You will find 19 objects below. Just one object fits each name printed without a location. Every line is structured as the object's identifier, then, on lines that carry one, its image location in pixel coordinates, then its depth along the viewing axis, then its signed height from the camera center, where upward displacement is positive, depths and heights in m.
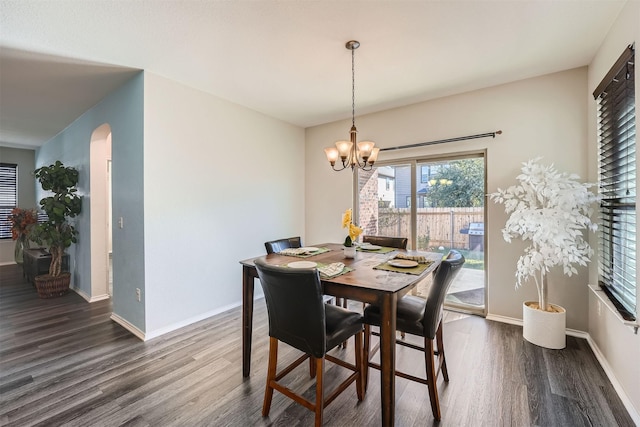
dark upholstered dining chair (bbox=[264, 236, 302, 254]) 2.76 -0.35
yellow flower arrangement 2.33 -0.16
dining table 1.53 -0.46
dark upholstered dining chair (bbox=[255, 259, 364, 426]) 1.52 -0.69
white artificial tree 2.38 -0.07
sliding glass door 3.41 +0.02
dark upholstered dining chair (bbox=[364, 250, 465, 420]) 1.72 -0.70
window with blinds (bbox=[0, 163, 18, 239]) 5.98 +0.40
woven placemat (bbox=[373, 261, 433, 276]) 1.88 -0.40
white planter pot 2.54 -1.08
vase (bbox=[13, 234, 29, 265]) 4.69 -0.54
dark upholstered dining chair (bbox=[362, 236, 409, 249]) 2.92 -0.33
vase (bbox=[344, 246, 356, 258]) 2.37 -0.34
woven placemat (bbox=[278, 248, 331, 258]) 2.44 -0.38
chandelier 2.40 +0.54
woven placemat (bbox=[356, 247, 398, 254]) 2.65 -0.38
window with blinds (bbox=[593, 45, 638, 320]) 1.87 +0.21
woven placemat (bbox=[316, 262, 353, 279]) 1.77 -0.41
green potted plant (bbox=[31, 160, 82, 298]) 3.88 -0.16
